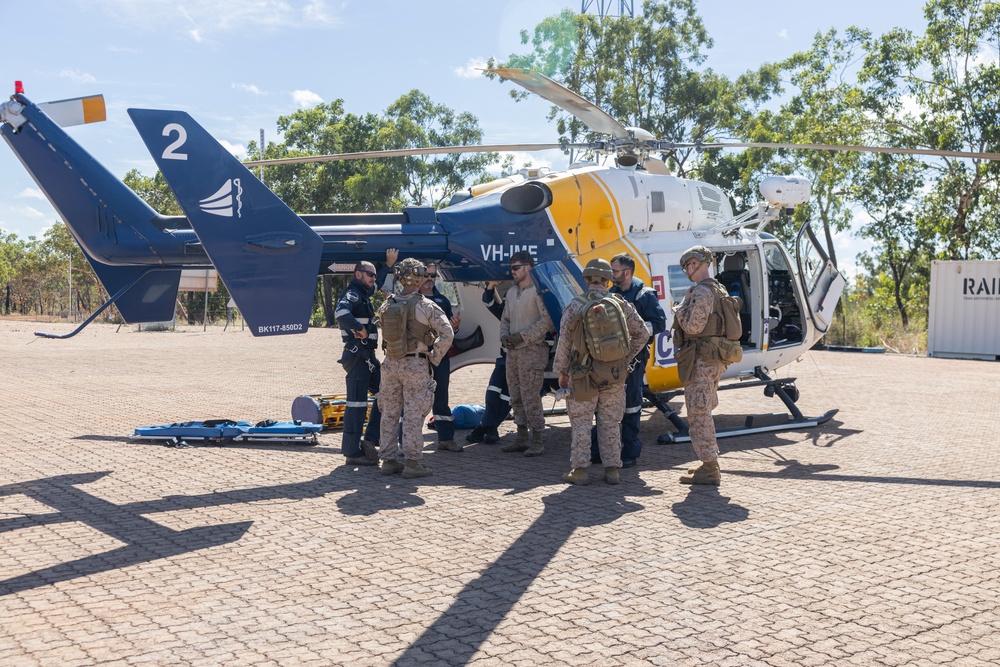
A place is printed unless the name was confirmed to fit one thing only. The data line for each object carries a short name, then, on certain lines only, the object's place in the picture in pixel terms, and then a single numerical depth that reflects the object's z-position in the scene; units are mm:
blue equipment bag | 9711
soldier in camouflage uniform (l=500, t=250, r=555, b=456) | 8250
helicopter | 7234
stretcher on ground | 8578
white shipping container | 22625
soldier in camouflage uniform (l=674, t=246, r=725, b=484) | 6949
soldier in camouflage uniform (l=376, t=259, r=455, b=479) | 7016
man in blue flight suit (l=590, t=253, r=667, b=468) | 7605
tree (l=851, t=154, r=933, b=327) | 29375
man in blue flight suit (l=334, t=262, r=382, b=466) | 7590
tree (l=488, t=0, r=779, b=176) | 35375
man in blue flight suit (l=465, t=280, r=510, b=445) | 8664
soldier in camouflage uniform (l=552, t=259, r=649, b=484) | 6973
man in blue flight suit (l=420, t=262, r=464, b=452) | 8398
